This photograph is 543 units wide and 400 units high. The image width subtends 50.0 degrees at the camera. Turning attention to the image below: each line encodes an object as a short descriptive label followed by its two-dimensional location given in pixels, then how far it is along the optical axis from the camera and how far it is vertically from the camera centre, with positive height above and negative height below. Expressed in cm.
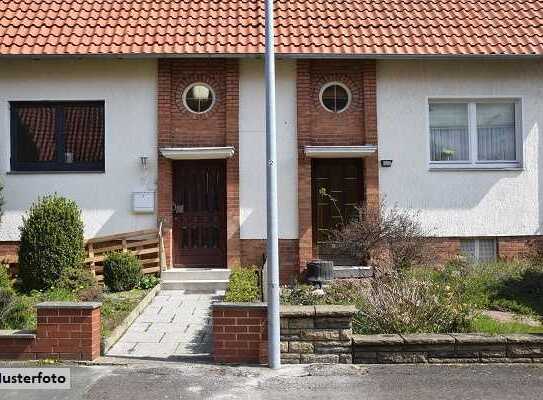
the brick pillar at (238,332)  648 -133
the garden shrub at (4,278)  910 -99
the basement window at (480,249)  1180 -80
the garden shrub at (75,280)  971 -110
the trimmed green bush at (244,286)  757 -107
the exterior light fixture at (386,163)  1166 +95
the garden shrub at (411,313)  688 -123
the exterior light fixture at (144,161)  1152 +105
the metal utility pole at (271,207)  626 +5
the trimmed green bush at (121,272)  1005 -101
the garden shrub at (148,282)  1034 -122
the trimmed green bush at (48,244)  983 -50
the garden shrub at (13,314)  729 -125
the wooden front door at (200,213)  1180 +0
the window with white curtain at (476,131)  1200 +163
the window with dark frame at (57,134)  1173 +164
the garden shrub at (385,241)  970 -52
